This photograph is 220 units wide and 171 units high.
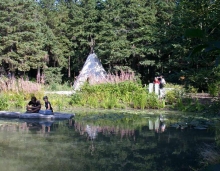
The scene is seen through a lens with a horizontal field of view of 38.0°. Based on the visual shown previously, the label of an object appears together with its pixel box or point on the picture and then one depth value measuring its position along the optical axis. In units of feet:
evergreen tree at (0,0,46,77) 69.60
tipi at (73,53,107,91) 56.87
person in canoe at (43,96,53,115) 28.84
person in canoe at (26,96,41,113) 29.60
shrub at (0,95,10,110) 34.04
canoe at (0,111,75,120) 28.22
